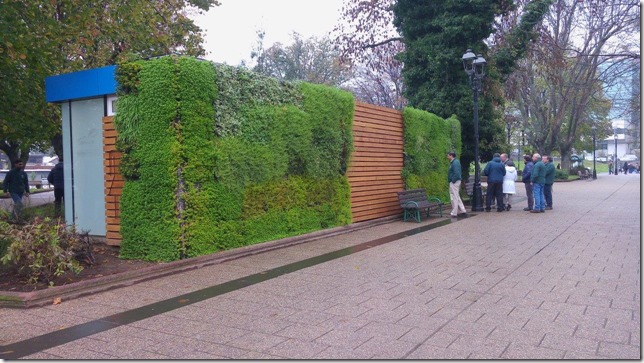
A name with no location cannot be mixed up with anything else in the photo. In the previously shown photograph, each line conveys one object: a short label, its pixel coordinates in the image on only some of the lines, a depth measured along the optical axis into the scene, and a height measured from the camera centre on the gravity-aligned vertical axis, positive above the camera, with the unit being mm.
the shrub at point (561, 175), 42438 -822
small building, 9245 +506
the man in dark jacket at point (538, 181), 16219 -491
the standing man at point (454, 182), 15164 -467
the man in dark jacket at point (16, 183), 14461 -344
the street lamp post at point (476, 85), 16500 +2511
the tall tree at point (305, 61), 41153 +8247
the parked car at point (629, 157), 97562 +1335
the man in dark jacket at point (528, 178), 16906 -424
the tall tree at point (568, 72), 24125 +5237
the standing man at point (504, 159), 17803 +208
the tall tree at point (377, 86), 34822 +5692
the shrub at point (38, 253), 6703 -1055
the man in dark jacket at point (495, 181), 16656 -492
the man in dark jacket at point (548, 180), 16734 -482
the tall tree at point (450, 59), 18578 +3868
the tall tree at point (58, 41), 11297 +3185
